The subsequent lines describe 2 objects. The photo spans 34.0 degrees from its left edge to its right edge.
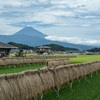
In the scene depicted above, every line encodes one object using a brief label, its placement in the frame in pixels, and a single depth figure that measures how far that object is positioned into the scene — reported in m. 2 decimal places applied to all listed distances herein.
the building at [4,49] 34.57
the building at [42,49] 141.38
